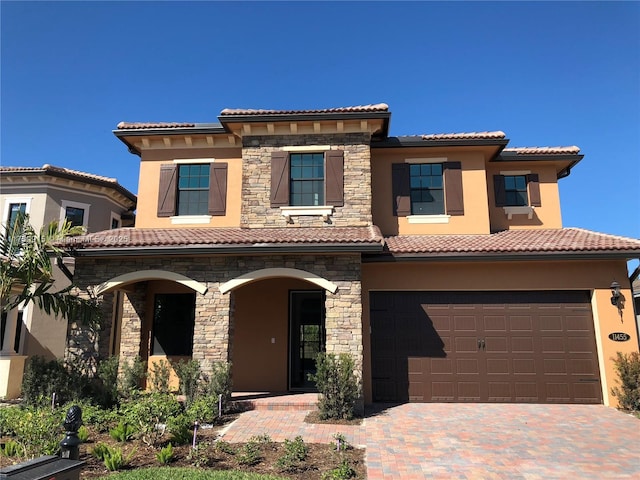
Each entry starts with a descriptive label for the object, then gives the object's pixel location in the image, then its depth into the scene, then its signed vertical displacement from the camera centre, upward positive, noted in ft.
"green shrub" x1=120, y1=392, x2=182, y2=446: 23.62 -5.10
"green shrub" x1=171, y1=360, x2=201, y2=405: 32.07 -4.07
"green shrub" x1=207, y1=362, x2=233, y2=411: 31.86 -4.29
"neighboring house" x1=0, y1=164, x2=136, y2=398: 49.62 +15.12
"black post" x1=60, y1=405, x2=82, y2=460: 15.65 -4.08
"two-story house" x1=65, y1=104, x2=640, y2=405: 34.63 +5.32
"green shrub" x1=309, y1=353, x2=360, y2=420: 30.07 -4.37
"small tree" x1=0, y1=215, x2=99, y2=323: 29.84 +4.47
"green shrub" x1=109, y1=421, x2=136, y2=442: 24.06 -5.99
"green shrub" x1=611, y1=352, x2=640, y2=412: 32.48 -4.29
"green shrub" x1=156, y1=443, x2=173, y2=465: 20.54 -6.20
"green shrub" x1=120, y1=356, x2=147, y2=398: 33.27 -4.04
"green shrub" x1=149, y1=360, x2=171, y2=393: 32.79 -4.14
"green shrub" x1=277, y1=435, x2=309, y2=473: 20.15 -6.34
